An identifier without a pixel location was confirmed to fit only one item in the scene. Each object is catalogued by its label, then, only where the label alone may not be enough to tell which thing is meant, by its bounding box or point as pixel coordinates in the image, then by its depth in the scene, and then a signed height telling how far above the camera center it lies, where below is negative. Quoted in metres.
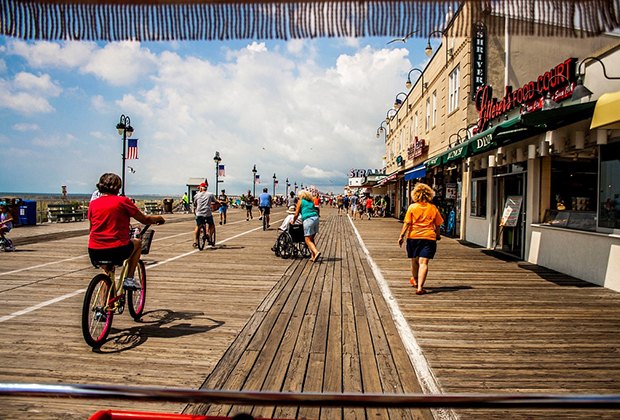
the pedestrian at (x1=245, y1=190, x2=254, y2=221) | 29.12 -0.12
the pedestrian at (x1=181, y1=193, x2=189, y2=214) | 39.19 -0.17
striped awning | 1.83 +0.85
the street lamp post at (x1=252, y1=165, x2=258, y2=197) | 56.16 +3.40
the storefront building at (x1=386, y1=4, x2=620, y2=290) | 7.73 +1.24
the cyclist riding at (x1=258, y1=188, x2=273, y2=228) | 19.76 +0.02
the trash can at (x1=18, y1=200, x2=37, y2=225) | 20.77 -0.69
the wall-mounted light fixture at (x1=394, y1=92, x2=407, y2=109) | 34.42 +8.64
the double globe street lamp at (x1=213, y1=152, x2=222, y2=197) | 38.89 +3.48
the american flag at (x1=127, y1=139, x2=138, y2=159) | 21.92 +2.75
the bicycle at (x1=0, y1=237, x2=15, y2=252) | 11.92 -1.35
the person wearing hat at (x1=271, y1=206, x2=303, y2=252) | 10.92 -0.51
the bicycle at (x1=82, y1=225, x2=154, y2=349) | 4.22 -1.12
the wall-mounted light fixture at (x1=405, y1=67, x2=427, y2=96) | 23.07 +8.30
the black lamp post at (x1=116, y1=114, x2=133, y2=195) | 21.47 +3.65
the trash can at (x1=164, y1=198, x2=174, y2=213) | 37.41 -0.38
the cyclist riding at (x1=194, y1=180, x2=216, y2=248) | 12.23 -0.13
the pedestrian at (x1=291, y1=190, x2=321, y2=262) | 10.20 -0.31
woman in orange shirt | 6.96 -0.41
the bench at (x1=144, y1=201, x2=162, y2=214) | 35.41 -0.64
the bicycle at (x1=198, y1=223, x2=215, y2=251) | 12.61 -1.10
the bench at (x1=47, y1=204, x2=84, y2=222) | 24.52 -0.85
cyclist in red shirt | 4.48 -0.25
